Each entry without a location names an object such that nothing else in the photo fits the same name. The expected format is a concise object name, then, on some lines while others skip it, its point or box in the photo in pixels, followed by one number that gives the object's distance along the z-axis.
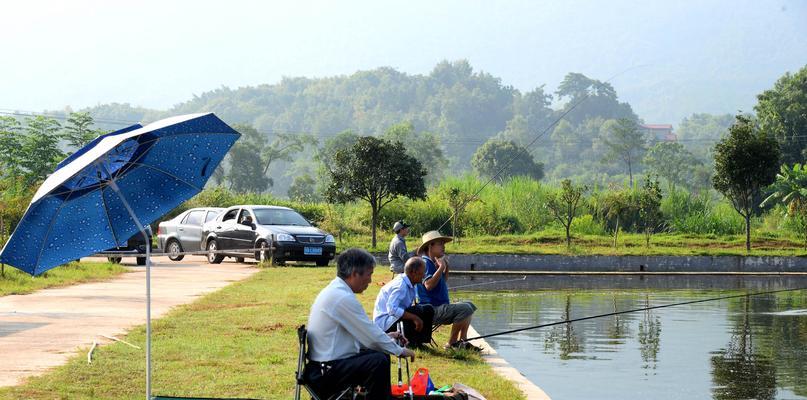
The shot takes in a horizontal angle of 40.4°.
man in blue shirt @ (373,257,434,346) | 9.43
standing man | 15.12
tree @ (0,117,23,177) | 44.56
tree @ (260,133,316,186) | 100.81
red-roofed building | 154.90
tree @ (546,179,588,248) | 35.48
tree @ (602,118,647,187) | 119.12
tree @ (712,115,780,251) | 33.34
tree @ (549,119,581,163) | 139.50
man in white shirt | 6.67
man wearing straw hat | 11.16
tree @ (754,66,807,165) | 55.66
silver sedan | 29.77
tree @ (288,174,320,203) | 86.06
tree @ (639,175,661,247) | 36.38
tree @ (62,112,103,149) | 53.34
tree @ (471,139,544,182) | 83.94
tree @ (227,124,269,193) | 93.44
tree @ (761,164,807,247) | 42.72
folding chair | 6.55
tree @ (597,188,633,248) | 36.69
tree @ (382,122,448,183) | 97.31
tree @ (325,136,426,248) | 32.72
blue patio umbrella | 7.23
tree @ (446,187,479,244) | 37.09
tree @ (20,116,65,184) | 44.91
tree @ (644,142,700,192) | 94.69
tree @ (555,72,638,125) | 159.25
